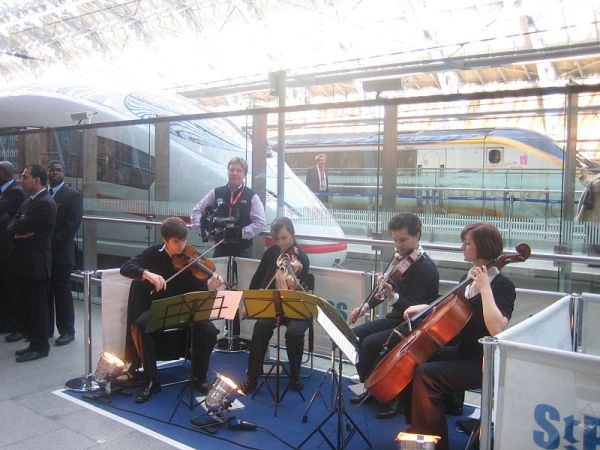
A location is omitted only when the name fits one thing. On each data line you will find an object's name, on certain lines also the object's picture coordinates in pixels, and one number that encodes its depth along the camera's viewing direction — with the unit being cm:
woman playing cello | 307
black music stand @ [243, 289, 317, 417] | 386
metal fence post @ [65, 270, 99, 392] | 444
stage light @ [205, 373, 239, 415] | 376
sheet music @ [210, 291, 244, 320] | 407
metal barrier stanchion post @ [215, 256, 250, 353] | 552
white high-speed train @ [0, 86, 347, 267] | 570
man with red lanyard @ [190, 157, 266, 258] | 539
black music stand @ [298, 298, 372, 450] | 315
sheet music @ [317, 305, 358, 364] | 311
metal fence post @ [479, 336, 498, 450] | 255
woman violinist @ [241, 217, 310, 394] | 440
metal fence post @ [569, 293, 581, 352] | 353
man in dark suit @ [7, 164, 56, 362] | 502
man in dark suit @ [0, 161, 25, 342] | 555
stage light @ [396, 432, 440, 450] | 264
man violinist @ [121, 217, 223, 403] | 428
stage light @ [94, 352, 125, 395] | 423
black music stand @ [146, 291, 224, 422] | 380
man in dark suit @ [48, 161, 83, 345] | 556
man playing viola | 393
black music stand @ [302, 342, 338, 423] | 366
